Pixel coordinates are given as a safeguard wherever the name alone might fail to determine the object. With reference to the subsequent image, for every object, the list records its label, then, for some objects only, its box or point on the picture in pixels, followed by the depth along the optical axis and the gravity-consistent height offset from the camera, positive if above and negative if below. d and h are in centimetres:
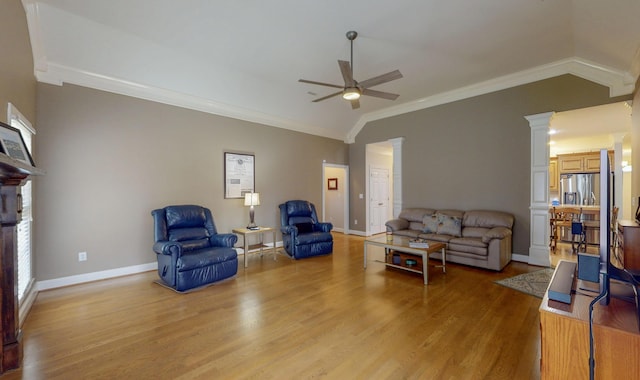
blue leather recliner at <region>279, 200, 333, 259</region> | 514 -89
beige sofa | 438 -86
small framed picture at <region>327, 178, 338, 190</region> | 847 +10
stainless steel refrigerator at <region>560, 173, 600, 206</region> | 651 -12
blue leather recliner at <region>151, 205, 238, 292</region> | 352 -87
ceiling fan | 334 +135
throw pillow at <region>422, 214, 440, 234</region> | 520 -74
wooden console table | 110 -67
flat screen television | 125 -18
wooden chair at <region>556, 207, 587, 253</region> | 557 -78
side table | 473 -82
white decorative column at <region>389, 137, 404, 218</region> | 666 +29
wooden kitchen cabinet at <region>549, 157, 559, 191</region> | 737 +32
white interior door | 777 -36
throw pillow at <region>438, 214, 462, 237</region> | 497 -75
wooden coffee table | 378 -91
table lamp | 512 -28
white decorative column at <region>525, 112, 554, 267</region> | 465 -9
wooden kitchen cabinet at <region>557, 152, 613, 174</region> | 671 +56
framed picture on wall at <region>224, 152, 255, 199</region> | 531 +27
